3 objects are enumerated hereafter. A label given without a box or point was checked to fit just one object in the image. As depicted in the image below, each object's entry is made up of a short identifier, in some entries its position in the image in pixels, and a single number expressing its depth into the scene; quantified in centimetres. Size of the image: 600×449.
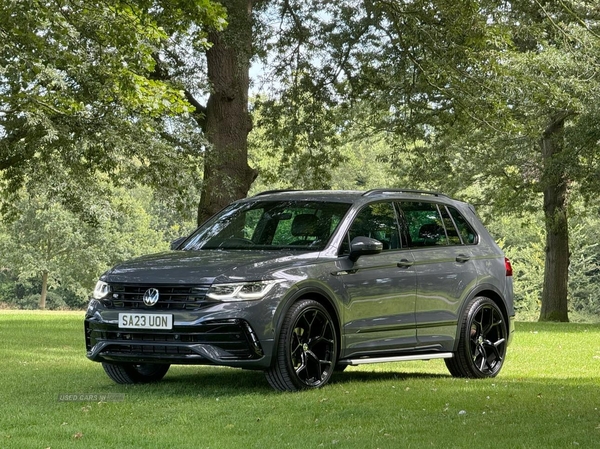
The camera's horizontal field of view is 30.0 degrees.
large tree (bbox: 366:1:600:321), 2134
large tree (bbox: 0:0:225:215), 1831
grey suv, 938
